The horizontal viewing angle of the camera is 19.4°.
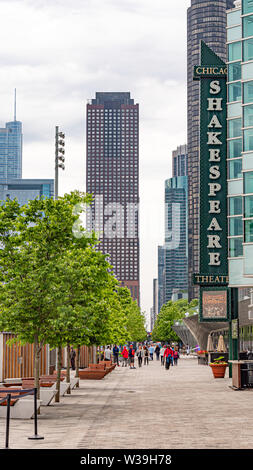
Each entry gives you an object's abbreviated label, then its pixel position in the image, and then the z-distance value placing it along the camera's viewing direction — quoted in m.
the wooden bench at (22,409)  19.78
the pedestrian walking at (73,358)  51.62
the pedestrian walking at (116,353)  68.43
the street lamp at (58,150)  36.81
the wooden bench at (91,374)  42.44
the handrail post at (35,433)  15.12
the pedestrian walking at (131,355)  61.56
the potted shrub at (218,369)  41.81
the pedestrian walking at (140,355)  63.34
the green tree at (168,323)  147.75
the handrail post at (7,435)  13.71
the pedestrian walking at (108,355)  60.97
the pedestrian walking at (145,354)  70.09
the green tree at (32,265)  21.59
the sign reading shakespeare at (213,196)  46.44
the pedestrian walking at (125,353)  60.25
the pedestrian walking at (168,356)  54.31
